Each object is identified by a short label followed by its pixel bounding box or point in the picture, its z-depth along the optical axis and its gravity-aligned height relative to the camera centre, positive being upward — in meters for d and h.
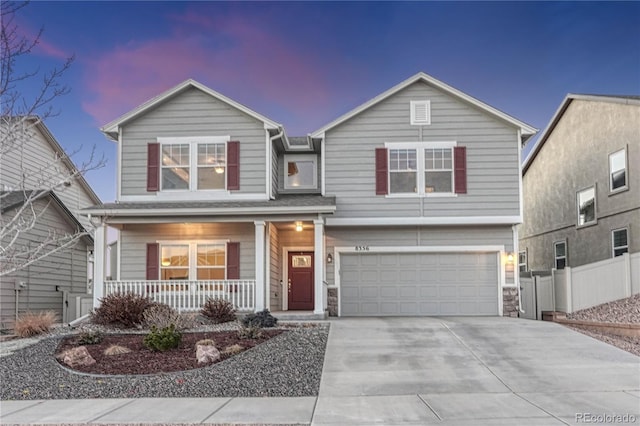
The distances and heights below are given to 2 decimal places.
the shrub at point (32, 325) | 12.72 -1.65
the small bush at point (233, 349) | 9.95 -1.76
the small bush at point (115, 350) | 10.05 -1.77
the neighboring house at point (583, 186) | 16.38 +2.30
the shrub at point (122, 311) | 12.88 -1.34
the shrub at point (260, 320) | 12.49 -1.53
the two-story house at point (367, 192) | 15.64 +1.76
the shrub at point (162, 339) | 10.09 -1.57
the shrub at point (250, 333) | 11.14 -1.62
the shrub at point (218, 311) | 13.51 -1.41
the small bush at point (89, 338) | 10.88 -1.67
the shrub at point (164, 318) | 11.13 -1.36
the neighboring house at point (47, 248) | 16.77 +0.21
